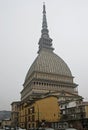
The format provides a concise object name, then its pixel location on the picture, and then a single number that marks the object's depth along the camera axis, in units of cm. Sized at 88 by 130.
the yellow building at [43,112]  5950
